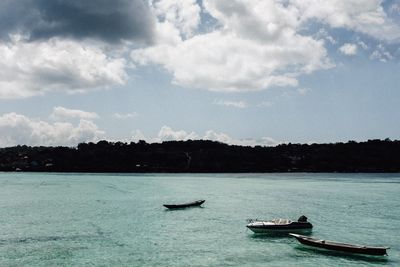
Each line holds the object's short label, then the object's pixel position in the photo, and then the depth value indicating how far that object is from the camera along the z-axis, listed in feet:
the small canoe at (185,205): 317.42
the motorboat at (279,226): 209.97
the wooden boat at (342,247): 165.37
